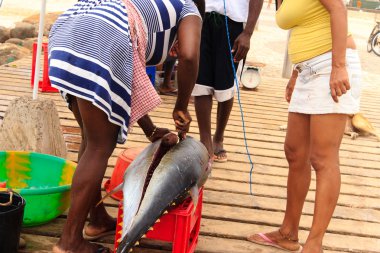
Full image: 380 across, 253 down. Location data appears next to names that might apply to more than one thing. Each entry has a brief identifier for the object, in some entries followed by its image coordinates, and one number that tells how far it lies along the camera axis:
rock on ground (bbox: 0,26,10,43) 14.41
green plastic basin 3.37
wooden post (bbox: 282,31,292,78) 9.27
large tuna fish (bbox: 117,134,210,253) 2.25
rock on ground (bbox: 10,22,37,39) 14.47
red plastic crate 2.58
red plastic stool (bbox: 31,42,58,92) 6.28
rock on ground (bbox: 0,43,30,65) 10.61
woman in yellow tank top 2.63
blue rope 4.17
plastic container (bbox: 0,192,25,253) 2.45
